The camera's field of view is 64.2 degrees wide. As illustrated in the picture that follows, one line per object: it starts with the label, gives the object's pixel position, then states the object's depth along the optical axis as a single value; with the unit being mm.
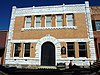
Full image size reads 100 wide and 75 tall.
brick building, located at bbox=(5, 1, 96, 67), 10190
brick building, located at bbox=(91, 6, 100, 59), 10454
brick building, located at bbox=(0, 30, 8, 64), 11124
